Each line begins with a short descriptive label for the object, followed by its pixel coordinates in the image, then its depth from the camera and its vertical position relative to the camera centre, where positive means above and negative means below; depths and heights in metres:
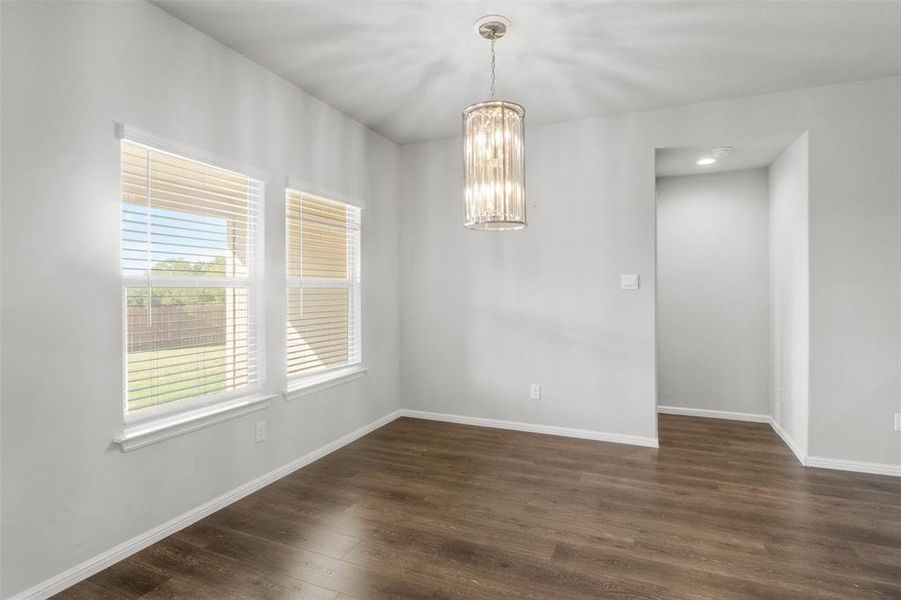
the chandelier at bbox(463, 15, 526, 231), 2.39 +0.67
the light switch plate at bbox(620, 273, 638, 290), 3.90 +0.10
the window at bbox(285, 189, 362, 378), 3.45 +0.08
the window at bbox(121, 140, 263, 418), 2.37 +0.09
